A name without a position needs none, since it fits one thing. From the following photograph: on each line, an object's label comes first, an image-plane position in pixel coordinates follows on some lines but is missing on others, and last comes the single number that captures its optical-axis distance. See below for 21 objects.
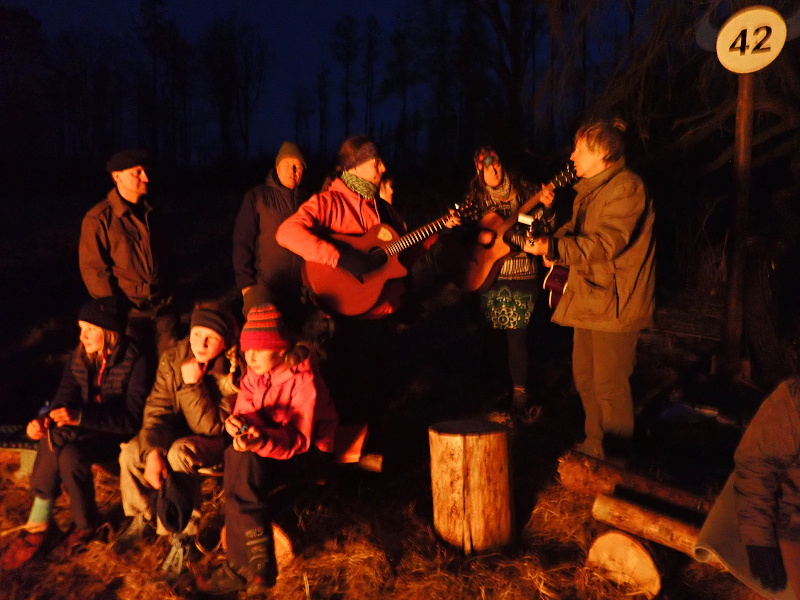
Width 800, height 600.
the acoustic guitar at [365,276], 4.07
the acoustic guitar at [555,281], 3.65
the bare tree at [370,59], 28.20
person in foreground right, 2.45
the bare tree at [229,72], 26.86
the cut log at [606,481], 3.22
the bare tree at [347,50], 27.94
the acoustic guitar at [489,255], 4.34
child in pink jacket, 3.13
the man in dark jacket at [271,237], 4.41
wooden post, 4.93
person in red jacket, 3.88
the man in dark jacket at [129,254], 4.22
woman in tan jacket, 3.29
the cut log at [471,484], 3.26
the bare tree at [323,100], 29.38
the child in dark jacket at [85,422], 3.51
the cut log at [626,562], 3.02
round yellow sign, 4.45
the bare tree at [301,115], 29.55
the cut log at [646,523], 3.06
